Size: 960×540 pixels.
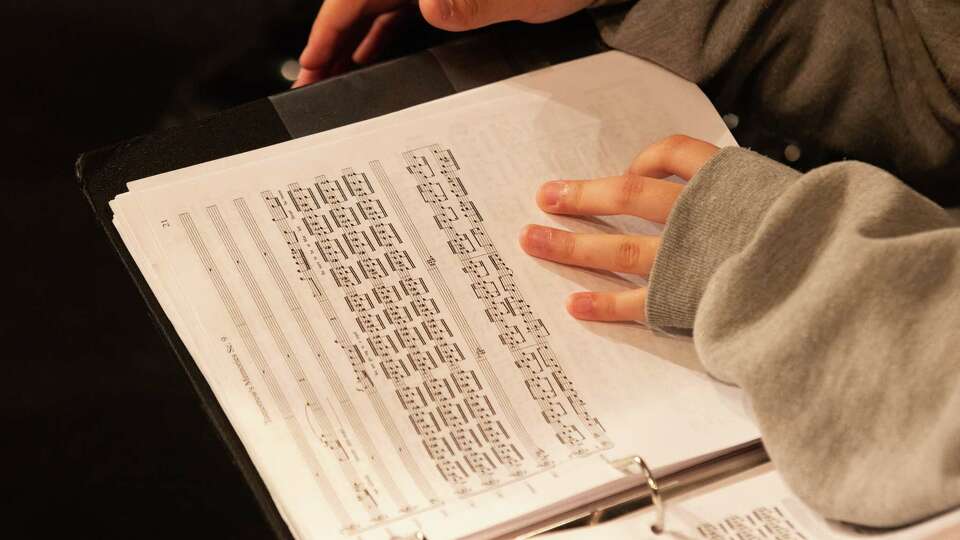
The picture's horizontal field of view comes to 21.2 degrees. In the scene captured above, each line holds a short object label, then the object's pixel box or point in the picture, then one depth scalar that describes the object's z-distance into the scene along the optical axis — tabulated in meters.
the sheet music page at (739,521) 1.19
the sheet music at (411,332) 1.20
